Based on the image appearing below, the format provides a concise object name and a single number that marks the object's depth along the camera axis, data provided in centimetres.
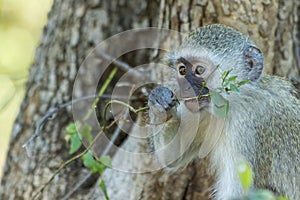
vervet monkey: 717
